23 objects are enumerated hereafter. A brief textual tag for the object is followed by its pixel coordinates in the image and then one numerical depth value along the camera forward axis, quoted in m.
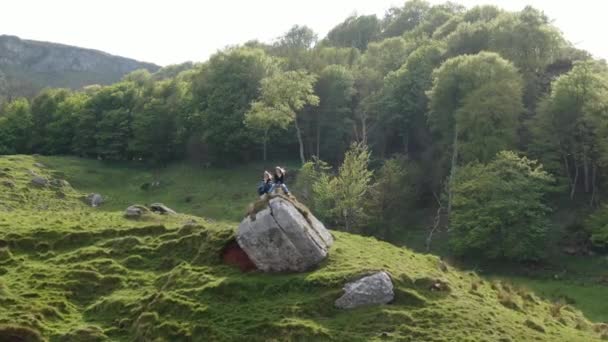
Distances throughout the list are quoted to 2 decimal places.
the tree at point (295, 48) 100.06
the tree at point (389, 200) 60.56
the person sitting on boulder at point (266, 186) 33.34
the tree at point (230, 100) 89.31
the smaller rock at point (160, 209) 47.88
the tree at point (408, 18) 148.62
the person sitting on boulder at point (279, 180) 32.56
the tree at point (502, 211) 51.09
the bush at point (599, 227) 48.16
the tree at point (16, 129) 105.50
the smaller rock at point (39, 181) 67.12
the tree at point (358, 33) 154.75
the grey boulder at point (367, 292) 26.34
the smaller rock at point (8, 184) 62.49
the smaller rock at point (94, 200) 68.62
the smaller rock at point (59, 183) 70.75
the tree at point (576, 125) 54.94
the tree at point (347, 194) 56.00
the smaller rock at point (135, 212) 43.53
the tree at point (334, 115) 87.56
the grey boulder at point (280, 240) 29.17
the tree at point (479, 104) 60.66
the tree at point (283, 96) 76.12
